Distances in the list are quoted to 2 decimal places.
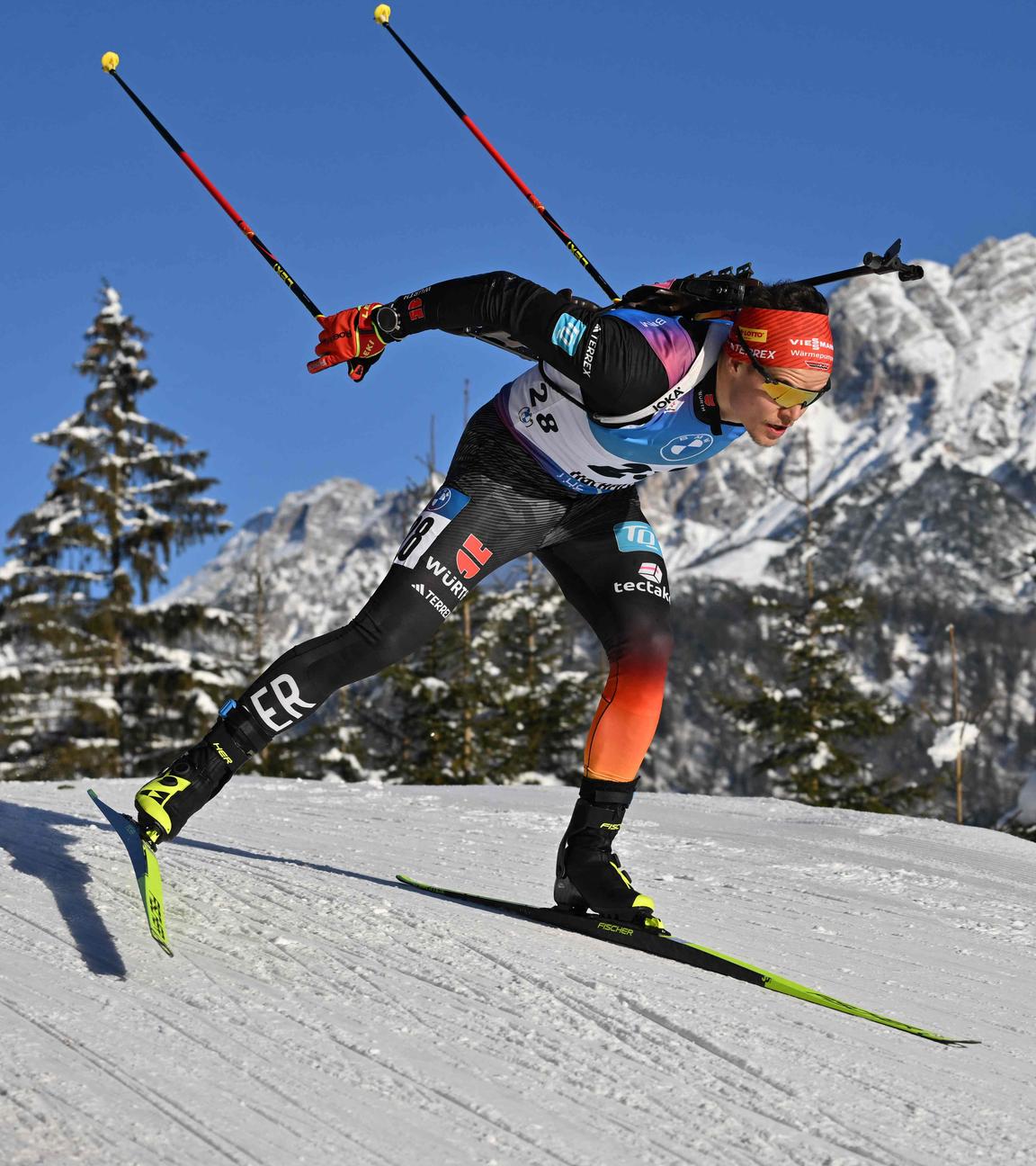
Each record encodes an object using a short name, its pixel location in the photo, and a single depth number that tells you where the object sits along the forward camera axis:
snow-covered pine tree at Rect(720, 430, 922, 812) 20.50
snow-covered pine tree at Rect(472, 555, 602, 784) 21.80
